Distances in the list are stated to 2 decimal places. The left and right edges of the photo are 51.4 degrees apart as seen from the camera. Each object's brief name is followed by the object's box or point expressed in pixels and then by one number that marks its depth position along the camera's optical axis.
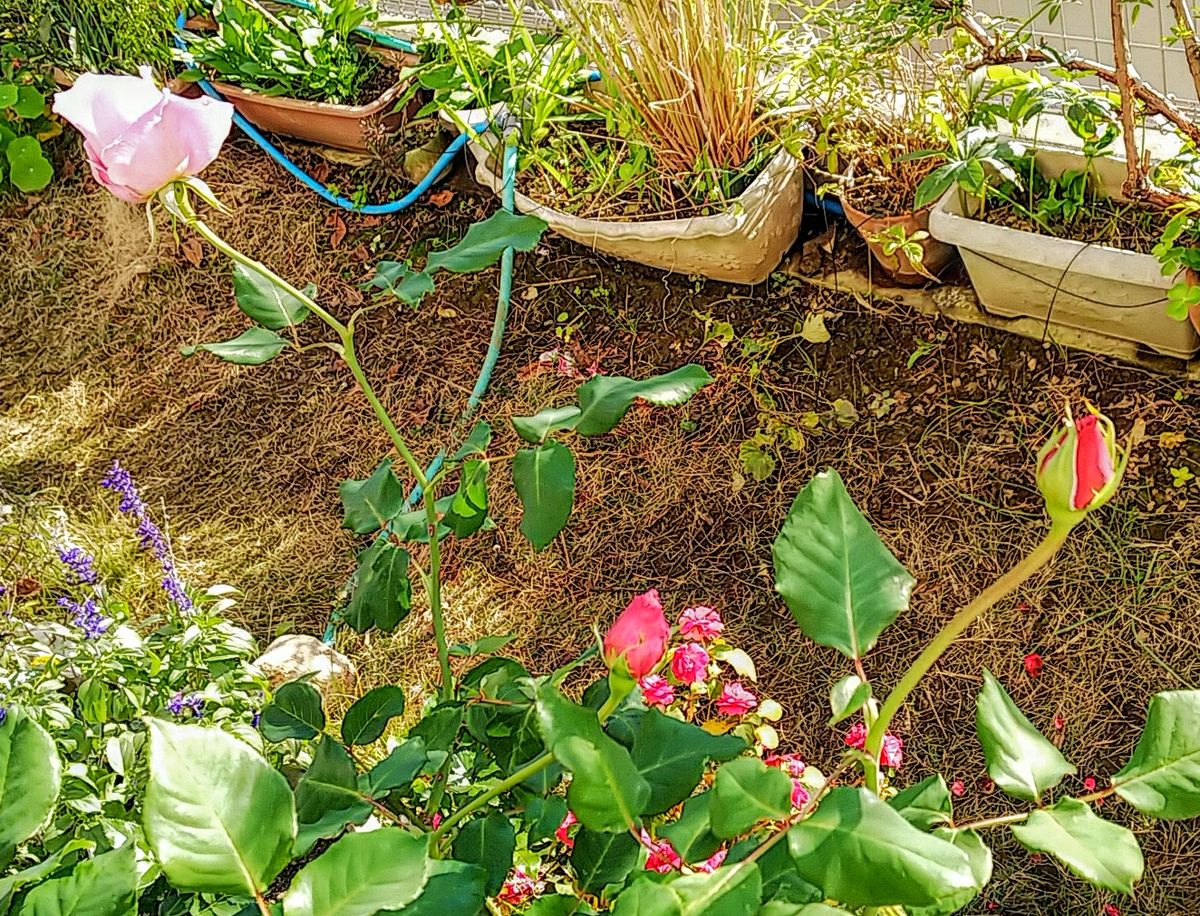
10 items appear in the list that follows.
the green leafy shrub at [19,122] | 2.84
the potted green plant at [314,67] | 2.55
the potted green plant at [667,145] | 1.96
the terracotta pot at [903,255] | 1.95
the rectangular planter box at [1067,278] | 1.72
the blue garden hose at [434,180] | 2.21
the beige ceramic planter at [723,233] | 1.99
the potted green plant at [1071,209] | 1.67
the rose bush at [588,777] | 0.57
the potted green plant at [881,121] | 1.87
